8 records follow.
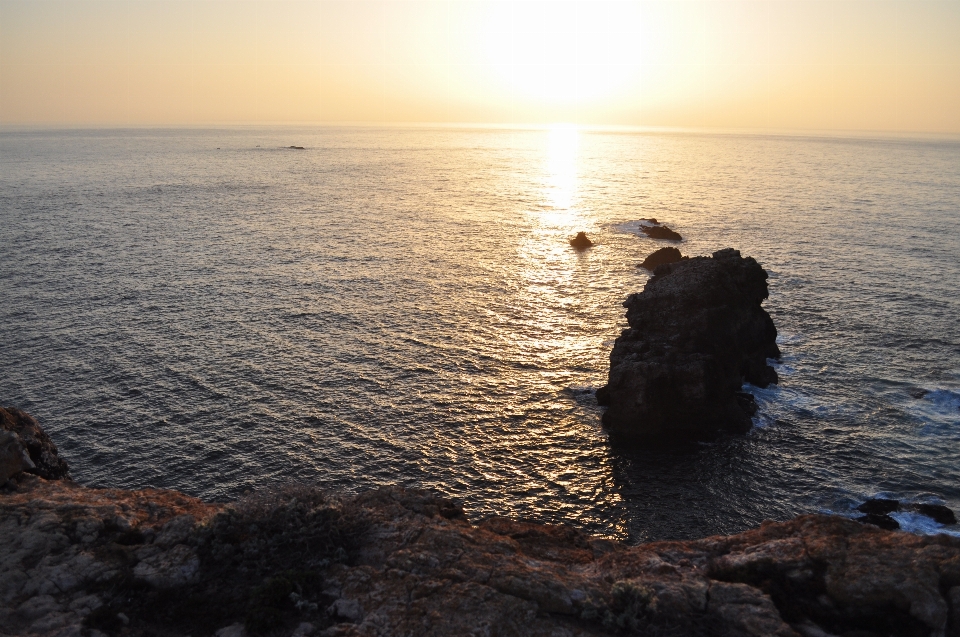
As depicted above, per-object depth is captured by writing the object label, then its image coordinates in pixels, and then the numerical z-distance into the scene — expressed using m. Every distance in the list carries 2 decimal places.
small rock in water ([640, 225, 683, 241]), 106.58
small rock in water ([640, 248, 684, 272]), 86.81
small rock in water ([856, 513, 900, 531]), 35.62
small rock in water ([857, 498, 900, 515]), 37.19
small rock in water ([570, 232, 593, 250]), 101.40
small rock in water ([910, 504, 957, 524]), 35.84
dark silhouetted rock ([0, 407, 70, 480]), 30.83
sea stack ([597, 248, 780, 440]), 46.03
